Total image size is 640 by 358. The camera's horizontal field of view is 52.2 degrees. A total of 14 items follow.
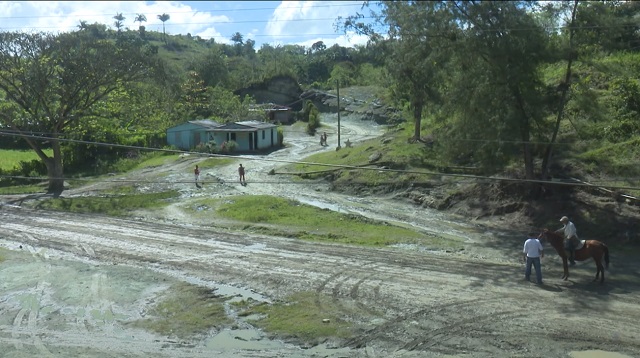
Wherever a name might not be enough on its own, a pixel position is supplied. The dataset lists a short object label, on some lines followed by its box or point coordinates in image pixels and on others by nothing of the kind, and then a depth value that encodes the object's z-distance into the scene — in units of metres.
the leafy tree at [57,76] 42.00
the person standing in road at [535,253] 21.89
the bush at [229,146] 61.75
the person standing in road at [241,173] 43.47
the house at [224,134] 64.12
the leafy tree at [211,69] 105.75
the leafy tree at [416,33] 30.89
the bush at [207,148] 61.28
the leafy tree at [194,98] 82.88
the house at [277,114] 90.06
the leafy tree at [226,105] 79.00
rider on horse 22.55
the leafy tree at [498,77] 29.72
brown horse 22.16
